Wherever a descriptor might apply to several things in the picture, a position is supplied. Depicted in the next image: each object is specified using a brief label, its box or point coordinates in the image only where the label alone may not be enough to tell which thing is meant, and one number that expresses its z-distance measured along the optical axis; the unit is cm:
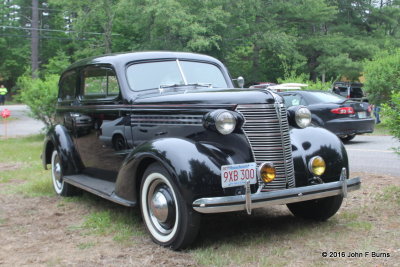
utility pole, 3005
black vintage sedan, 373
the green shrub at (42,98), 1414
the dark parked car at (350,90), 2378
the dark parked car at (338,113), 1120
